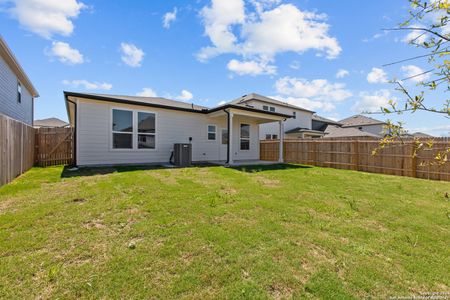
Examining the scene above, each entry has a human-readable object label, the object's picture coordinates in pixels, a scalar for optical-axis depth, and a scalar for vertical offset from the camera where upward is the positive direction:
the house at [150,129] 8.65 +0.97
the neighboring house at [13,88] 8.85 +3.08
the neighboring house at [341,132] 22.68 +2.01
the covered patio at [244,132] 10.41 +1.13
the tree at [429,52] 1.23 +0.58
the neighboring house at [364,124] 29.67 +3.62
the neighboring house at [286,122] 22.08 +3.83
